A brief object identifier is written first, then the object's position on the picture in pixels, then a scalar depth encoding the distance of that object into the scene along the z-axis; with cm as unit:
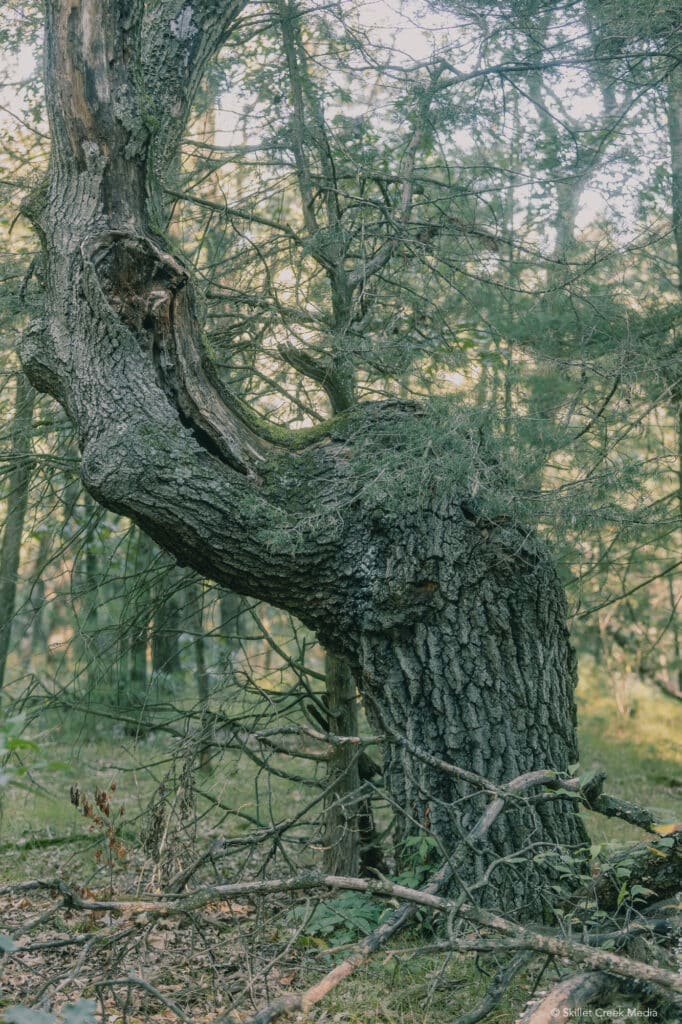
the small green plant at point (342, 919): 420
